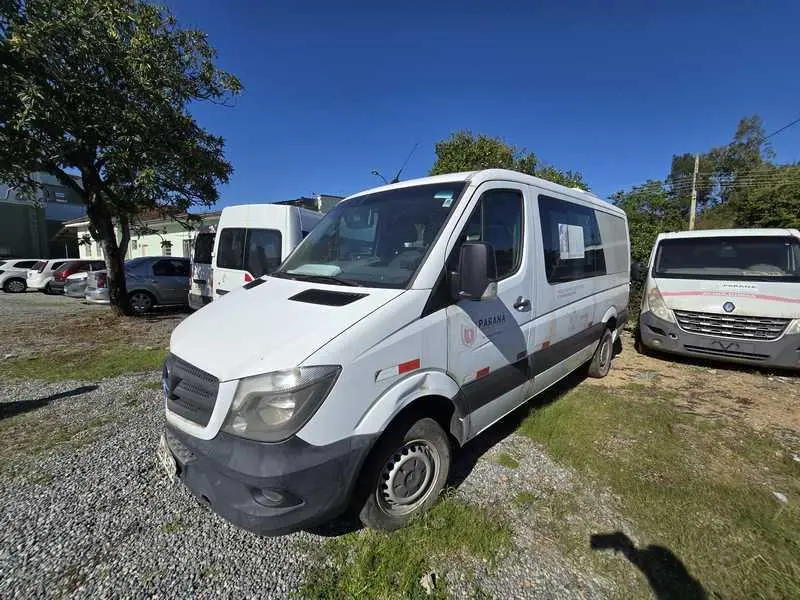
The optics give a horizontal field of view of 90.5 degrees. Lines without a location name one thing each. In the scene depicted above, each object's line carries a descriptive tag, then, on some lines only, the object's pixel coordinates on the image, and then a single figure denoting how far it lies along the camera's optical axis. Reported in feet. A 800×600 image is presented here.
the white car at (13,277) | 59.72
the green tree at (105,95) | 21.20
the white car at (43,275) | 58.70
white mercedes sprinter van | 6.26
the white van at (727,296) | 16.89
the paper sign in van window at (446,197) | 8.89
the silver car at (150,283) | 36.86
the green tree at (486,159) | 52.47
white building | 85.30
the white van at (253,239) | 22.26
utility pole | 63.98
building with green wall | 108.37
